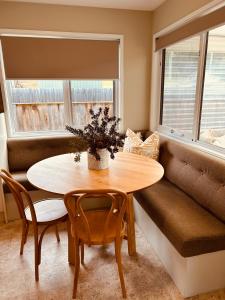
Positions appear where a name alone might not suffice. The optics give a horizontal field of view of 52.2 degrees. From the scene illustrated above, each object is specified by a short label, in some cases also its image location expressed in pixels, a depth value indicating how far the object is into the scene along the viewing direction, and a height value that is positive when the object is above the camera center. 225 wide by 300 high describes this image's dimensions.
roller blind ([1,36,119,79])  2.81 +0.42
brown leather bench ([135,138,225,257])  1.57 -0.95
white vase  1.93 -0.58
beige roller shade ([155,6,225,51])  1.90 +0.58
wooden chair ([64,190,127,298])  1.38 -0.95
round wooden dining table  1.63 -0.65
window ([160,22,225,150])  2.11 +0.03
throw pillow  2.68 -0.64
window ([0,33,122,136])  2.84 +0.16
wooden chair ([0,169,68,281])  1.69 -0.98
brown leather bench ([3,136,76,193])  2.89 -0.73
